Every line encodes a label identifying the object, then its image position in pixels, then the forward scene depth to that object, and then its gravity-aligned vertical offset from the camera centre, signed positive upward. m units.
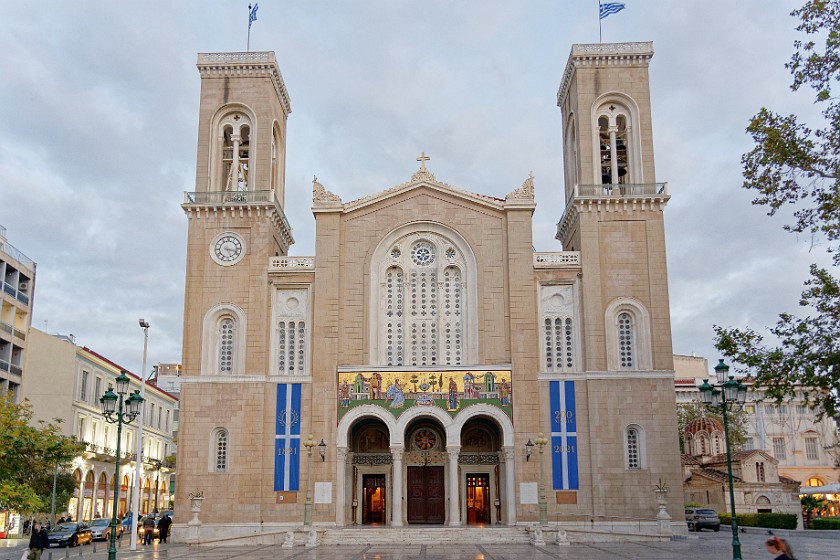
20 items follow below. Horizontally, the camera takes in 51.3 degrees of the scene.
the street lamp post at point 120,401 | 25.80 +2.24
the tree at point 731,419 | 65.56 +4.30
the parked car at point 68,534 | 39.09 -2.52
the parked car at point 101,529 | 44.41 -2.58
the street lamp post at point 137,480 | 33.81 -0.11
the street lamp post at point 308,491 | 36.00 -0.58
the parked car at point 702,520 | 47.25 -2.38
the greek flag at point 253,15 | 45.03 +23.17
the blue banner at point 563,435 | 38.75 +1.76
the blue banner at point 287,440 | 38.91 +1.61
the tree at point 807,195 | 15.21 +4.87
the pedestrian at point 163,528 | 40.06 -2.27
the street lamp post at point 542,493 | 36.22 -0.71
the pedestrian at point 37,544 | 25.47 -1.89
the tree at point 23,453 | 30.47 +0.92
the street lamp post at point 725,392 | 24.25 +2.31
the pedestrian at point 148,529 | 39.42 -2.30
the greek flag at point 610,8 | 43.38 +22.65
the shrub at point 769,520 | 45.66 -2.40
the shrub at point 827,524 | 44.84 -2.49
